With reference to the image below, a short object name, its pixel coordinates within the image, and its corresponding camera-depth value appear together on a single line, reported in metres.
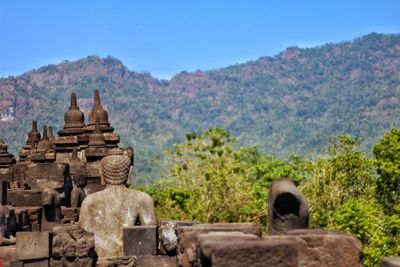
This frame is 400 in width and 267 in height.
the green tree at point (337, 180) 29.84
